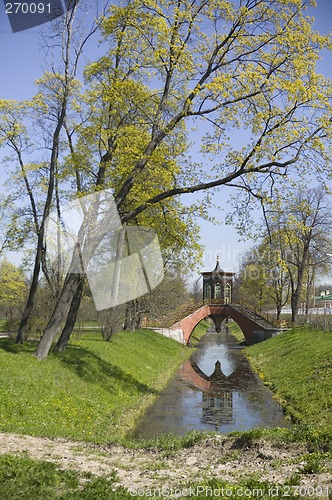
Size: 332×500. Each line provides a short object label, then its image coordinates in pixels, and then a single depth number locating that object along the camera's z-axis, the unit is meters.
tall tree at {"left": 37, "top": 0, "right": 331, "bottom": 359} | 13.88
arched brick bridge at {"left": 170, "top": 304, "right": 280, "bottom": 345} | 42.69
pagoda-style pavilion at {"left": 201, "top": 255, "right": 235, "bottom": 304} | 62.66
